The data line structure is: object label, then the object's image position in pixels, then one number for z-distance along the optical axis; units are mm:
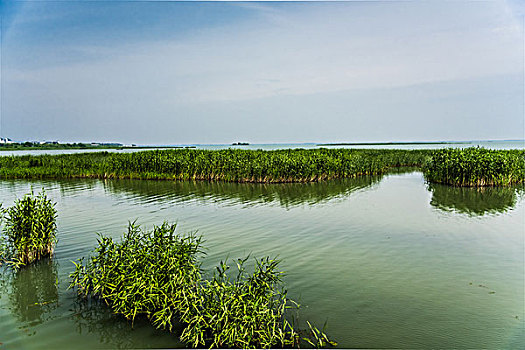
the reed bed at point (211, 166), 28641
